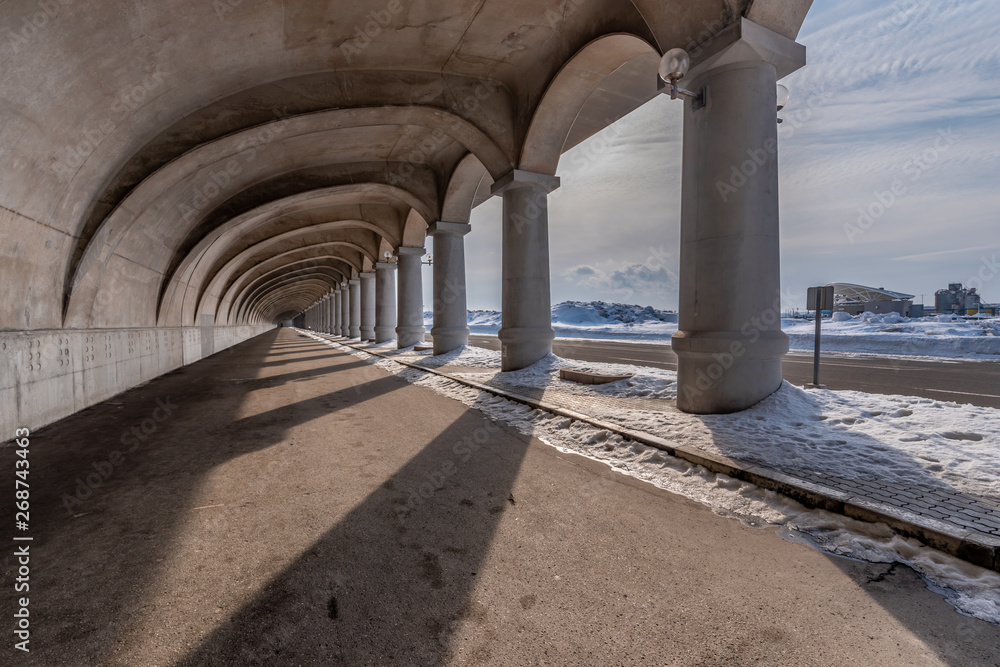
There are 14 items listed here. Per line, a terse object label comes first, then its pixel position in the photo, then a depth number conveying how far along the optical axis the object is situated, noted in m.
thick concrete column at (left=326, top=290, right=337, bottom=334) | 54.19
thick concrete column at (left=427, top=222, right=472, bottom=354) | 17.12
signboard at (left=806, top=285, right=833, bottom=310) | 9.09
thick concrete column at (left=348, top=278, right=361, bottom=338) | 39.19
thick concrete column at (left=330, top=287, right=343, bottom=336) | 50.31
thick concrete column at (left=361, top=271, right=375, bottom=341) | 33.03
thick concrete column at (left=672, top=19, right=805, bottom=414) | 6.18
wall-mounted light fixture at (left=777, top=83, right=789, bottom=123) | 6.80
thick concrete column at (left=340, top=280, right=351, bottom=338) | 44.08
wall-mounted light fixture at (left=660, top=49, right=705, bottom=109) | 6.30
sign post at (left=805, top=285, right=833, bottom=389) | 9.09
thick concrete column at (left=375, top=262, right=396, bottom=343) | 26.75
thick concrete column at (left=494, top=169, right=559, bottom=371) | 11.77
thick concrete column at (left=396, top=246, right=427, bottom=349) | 21.86
